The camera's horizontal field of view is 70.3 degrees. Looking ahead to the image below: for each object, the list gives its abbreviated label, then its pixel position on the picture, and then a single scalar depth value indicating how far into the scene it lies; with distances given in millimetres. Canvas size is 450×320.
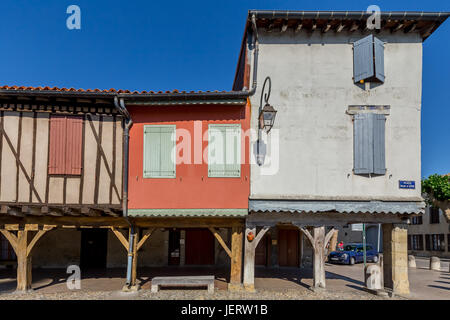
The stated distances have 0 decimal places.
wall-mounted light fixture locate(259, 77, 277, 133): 9148
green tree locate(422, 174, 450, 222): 15770
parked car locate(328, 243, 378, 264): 19719
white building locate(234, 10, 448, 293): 9727
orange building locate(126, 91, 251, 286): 9586
